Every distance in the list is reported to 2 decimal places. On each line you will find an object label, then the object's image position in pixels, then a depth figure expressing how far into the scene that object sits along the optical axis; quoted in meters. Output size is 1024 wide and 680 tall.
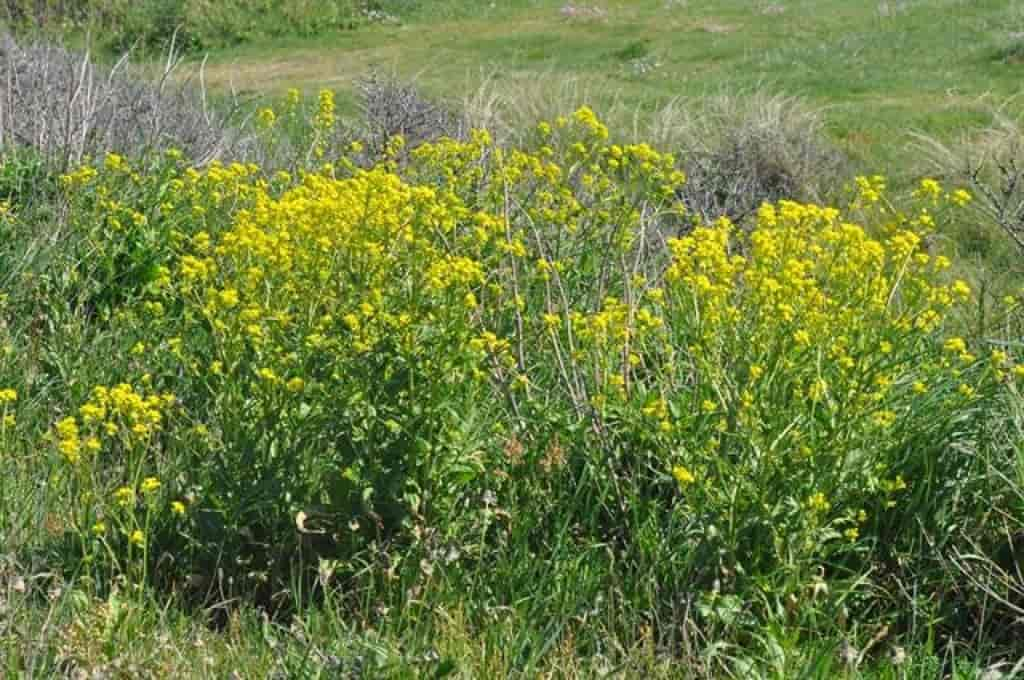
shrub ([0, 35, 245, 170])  10.87
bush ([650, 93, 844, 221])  17.96
